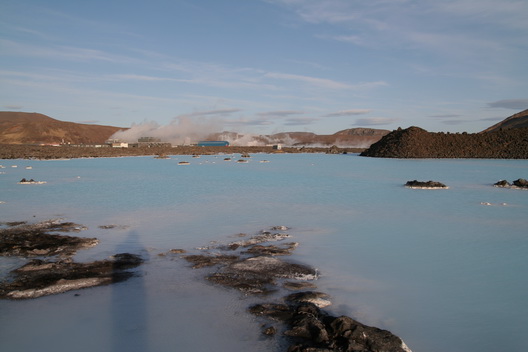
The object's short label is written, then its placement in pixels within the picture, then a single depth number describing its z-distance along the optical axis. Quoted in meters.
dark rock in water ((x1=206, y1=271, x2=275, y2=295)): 5.91
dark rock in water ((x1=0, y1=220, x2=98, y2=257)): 7.83
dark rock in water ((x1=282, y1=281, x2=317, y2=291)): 5.98
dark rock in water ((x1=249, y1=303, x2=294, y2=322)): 4.96
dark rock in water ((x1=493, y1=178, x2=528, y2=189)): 19.33
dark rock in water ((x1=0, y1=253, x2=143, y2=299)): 5.80
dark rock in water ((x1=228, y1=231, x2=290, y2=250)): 8.62
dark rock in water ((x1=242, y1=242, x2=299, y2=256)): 7.93
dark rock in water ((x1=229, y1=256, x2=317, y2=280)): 6.58
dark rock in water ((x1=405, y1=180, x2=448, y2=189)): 19.61
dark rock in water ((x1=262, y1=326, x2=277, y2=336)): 4.56
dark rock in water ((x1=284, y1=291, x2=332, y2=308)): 5.39
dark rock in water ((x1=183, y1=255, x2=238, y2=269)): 7.17
